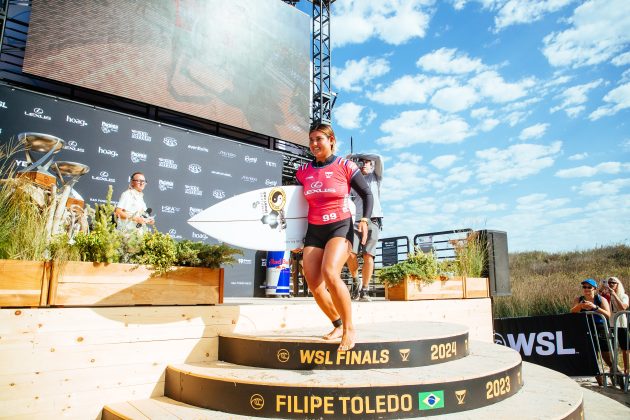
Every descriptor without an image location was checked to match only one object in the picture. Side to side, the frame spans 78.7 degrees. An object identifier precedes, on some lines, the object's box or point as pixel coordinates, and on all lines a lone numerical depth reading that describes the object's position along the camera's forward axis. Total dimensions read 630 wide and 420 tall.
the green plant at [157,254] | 2.86
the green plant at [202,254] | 3.02
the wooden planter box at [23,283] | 2.33
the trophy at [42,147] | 3.85
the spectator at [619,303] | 5.54
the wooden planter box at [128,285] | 2.52
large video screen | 7.07
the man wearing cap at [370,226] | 4.69
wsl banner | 5.74
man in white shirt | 4.96
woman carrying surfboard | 2.79
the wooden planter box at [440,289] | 4.66
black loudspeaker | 5.76
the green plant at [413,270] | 4.68
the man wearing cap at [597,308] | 5.65
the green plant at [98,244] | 2.72
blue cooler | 8.15
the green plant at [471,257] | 5.60
